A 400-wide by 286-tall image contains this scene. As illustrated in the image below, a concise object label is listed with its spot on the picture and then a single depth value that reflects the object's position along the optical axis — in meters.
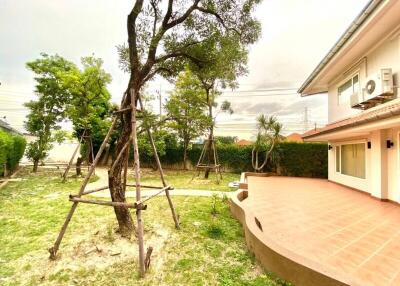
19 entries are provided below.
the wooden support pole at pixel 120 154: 4.88
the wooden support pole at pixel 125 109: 4.82
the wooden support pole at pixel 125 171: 5.30
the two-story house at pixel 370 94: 6.84
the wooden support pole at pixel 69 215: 4.23
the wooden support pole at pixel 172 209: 5.61
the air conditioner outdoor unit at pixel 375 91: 7.43
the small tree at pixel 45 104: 16.64
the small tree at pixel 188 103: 16.41
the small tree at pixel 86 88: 13.70
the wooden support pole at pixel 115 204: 3.93
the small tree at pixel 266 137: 16.16
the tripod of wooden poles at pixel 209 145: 14.37
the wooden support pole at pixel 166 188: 5.61
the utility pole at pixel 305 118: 44.05
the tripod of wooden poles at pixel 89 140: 14.39
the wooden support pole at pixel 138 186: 3.76
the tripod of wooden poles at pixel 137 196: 3.88
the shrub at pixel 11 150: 10.91
